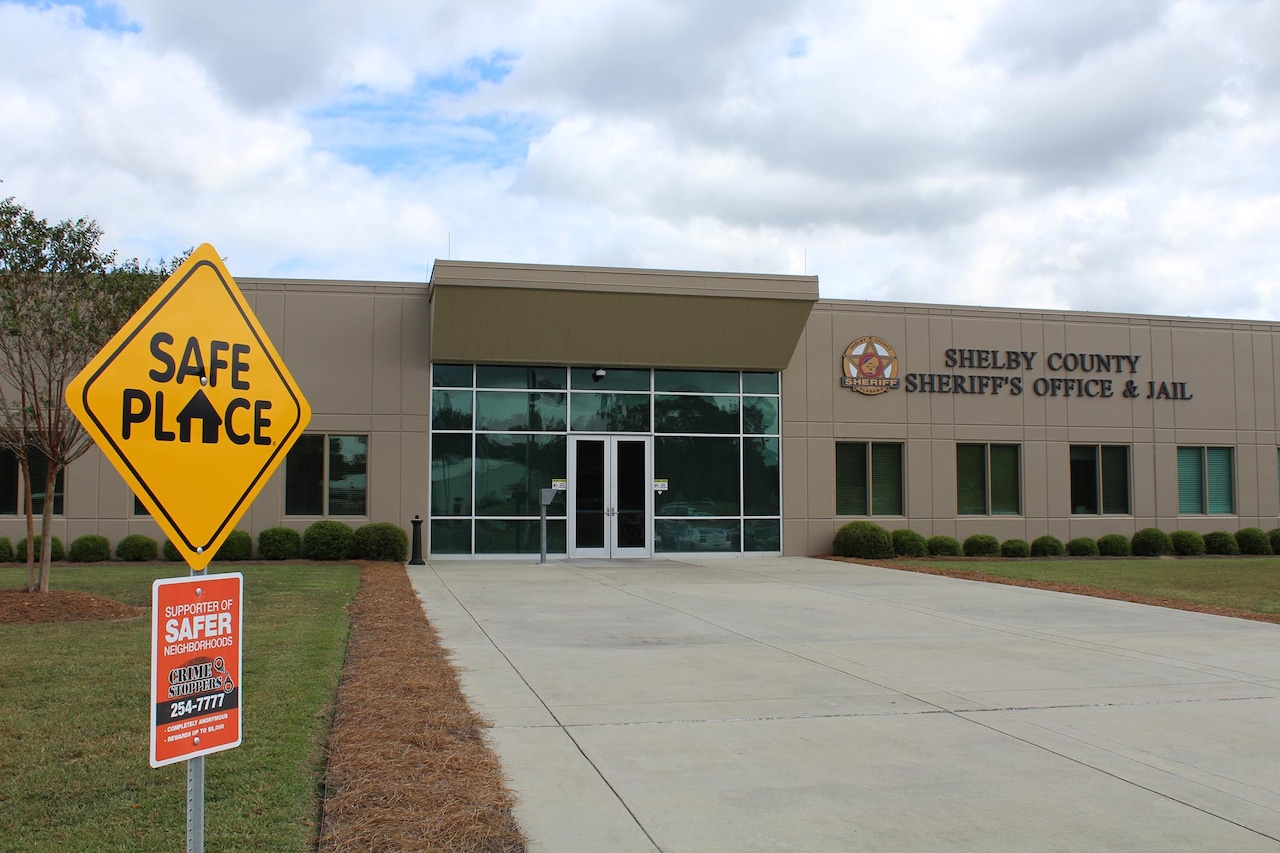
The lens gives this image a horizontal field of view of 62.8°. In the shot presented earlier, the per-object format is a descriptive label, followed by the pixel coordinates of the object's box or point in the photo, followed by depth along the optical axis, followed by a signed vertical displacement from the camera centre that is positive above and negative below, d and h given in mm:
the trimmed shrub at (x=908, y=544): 23406 -1255
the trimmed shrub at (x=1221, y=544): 25547 -1400
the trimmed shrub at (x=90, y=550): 20312 -1140
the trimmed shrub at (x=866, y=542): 23000 -1185
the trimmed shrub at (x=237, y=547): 20484 -1124
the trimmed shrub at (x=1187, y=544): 25281 -1381
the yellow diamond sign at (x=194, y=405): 3736 +323
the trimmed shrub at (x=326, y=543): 20672 -1043
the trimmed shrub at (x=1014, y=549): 24266 -1429
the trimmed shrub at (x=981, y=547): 24328 -1380
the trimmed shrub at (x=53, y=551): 20141 -1157
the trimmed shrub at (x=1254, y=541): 25727 -1344
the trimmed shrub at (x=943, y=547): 23984 -1359
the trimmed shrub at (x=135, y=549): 20484 -1137
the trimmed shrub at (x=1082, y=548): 24641 -1437
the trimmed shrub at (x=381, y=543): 20875 -1063
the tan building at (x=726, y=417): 21719 +1613
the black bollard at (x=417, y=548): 20688 -1153
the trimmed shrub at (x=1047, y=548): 24578 -1425
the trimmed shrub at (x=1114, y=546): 24828 -1401
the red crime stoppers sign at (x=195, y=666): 3666 -639
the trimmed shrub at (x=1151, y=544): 25078 -1367
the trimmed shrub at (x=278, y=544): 20812 -1070
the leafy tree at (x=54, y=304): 12023 +2173
